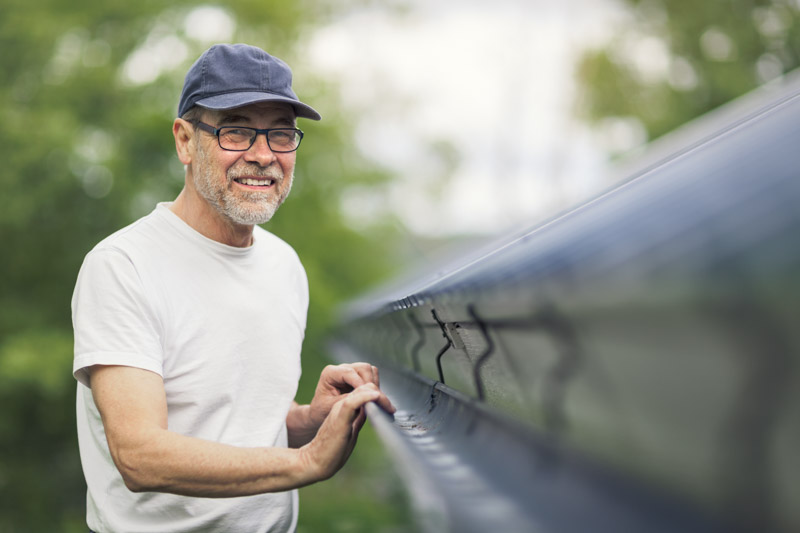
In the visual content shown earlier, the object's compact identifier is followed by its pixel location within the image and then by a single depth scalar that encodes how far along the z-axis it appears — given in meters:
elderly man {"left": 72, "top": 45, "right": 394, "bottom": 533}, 1.67
